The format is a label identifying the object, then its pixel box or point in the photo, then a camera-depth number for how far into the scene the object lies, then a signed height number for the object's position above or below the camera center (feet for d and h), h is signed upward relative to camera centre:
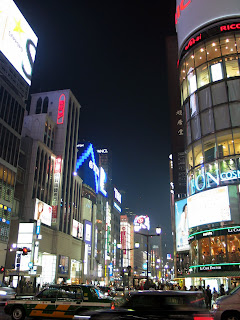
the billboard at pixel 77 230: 240.94 +32.73
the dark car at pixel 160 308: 23.38 -2.43
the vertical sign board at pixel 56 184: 209.79 +57.59
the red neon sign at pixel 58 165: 218.26 +71.74
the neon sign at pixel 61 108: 240.12 +121.58
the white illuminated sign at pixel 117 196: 464.24 +111.80
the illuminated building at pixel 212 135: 97.35 +46.36
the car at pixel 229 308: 36.70 -3.61
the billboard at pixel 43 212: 184.44 +34.97
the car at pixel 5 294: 59.10 -3.90
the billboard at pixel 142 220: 327.08 +54.27
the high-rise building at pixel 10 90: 156.97 +93.88
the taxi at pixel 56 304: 42.80 -3.94
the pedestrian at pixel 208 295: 64.54 -3.96
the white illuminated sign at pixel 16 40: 197.06 +148.75
